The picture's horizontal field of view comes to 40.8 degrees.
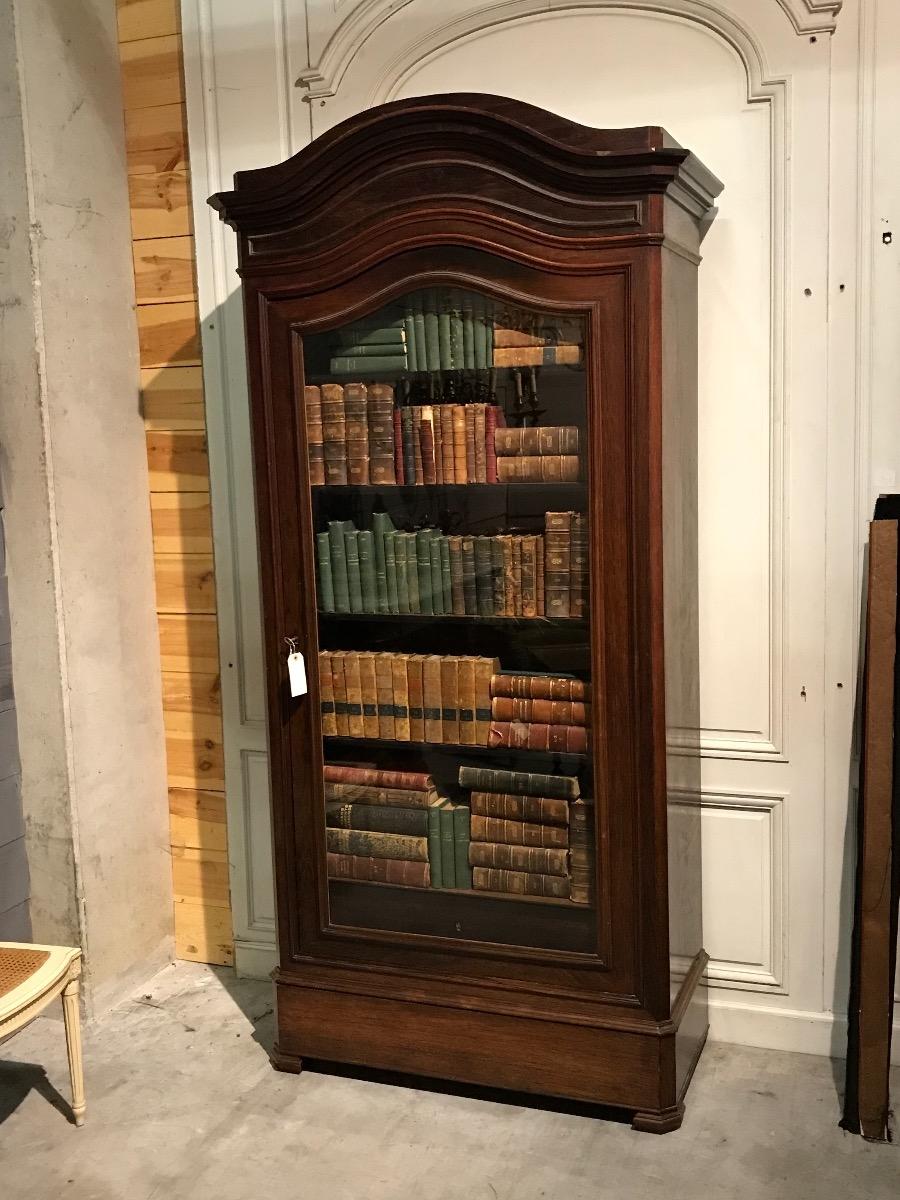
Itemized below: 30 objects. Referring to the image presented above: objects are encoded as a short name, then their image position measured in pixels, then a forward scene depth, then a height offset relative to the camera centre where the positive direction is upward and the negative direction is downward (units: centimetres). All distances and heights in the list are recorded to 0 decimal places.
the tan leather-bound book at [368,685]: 269 -41
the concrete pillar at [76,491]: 292 +4
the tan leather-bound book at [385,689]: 269 -42
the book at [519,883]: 258 -84
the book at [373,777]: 271 -62
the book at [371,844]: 272 -77
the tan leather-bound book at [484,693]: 261 -42
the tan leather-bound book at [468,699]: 262 -44
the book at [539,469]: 245 +5
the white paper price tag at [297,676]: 264 -38
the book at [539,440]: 244 +11
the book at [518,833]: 257 -73
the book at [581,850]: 254 -75
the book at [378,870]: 271 -83
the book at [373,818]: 272 -72
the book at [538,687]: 251 -40
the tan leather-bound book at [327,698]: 269 -44
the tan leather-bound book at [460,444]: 255 +11
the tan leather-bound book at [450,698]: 264 -44
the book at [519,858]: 258 -78
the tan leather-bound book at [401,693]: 268 -43
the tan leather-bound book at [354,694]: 270 -43
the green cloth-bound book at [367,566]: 266 -14
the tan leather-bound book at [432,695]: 265 -43
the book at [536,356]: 240 +28
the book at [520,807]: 257 -67
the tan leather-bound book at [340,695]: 270 -43
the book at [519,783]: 256 -62
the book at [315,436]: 260 +14
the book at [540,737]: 253 -51
